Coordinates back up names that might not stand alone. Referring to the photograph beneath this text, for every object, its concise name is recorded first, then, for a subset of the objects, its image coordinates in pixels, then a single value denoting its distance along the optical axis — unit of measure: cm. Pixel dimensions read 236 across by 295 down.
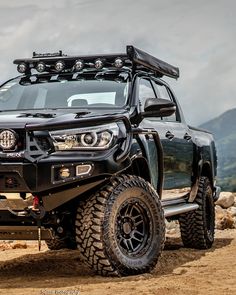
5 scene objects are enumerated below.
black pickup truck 631
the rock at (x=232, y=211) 1562
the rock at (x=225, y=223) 1321
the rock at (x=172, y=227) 1238
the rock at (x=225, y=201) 1684
